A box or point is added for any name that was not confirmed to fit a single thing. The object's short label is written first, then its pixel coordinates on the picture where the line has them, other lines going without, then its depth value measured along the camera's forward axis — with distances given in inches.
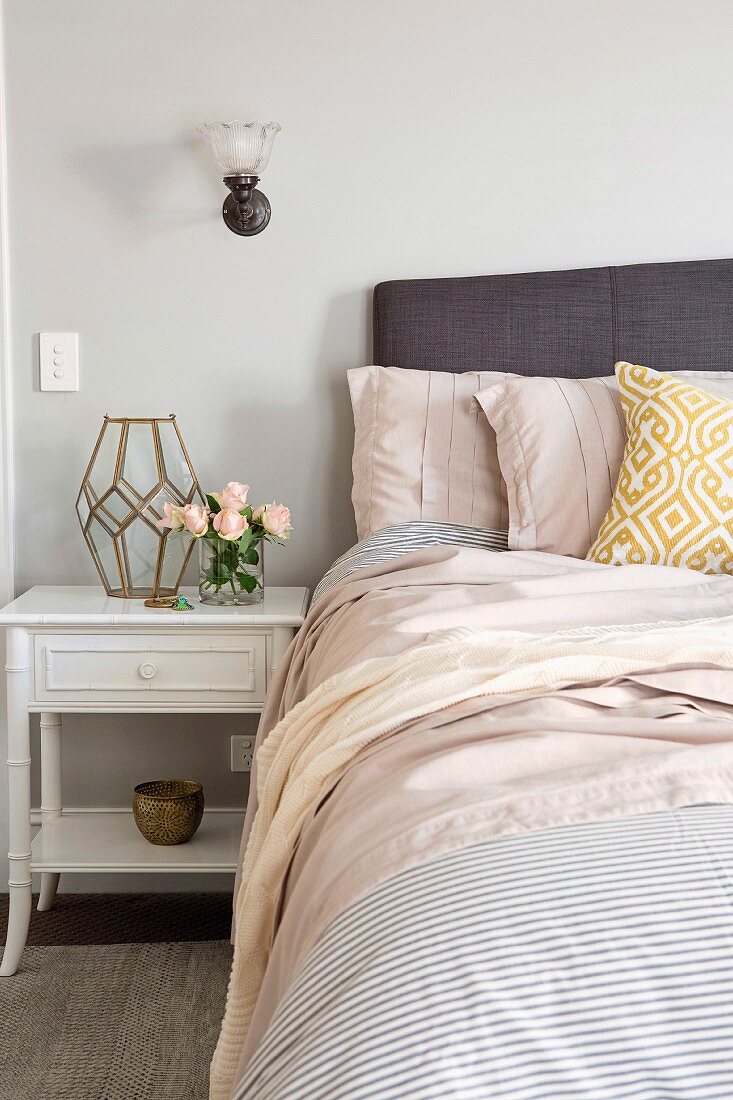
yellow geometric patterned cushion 67.9
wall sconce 82.1
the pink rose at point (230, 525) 77.8
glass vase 80.7
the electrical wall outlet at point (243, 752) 90.7
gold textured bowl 78.3
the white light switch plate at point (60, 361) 88.4
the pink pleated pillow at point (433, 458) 81.0
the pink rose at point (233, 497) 79.2
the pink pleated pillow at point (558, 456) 75.1
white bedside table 75.9
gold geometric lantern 85.3
